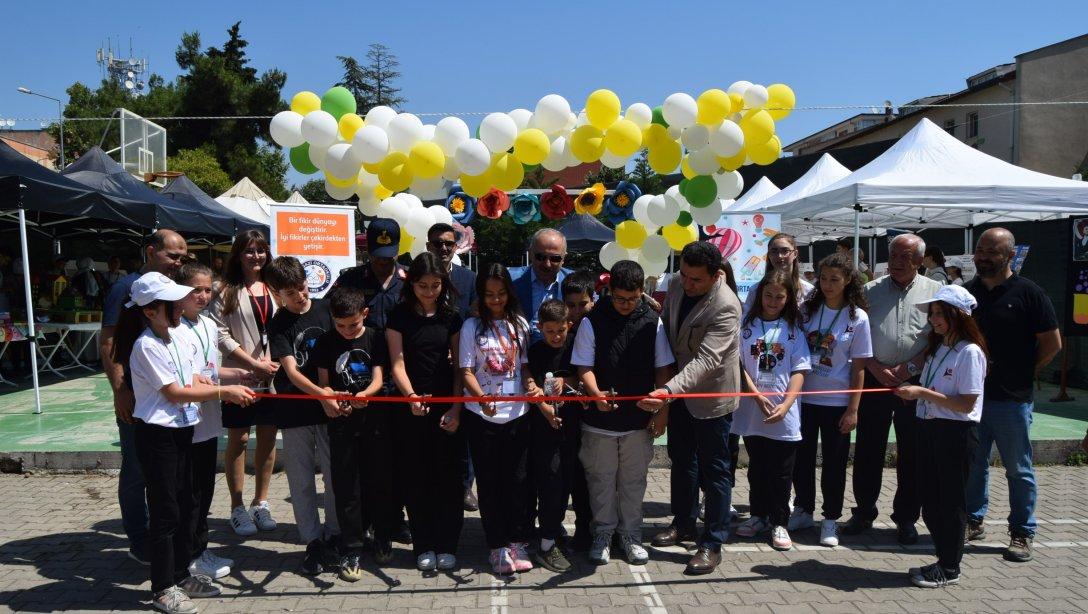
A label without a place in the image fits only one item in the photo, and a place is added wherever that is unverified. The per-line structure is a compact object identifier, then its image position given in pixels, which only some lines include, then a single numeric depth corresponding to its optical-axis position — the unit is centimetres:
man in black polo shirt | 423
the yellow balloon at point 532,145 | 587
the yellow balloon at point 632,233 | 710
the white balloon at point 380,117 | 598
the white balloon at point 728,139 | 574
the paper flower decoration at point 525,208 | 694
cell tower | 4309
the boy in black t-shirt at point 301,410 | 402
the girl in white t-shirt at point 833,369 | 444
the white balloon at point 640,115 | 598
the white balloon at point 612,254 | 739
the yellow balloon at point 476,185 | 609
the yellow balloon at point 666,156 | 600
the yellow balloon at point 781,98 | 588
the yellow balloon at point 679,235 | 697
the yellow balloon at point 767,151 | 601
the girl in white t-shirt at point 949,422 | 369
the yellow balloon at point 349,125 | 591
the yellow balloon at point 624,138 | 579
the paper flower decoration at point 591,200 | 655
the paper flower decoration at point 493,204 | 661
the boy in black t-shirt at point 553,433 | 403
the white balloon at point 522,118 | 628
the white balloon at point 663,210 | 670
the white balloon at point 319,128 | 567
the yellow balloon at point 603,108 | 579
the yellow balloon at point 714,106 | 570
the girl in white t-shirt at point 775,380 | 430
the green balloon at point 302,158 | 617
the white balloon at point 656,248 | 702
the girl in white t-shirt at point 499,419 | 397
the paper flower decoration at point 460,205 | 683
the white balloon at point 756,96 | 580
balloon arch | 577
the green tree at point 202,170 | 2745
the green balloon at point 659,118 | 601
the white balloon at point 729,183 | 670
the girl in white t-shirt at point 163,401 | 339
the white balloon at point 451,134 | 596
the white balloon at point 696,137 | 584
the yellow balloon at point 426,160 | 576
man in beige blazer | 397
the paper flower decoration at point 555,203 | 675
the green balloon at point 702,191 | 629
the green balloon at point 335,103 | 608
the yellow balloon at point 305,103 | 612
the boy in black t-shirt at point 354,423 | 396
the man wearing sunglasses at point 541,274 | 466
